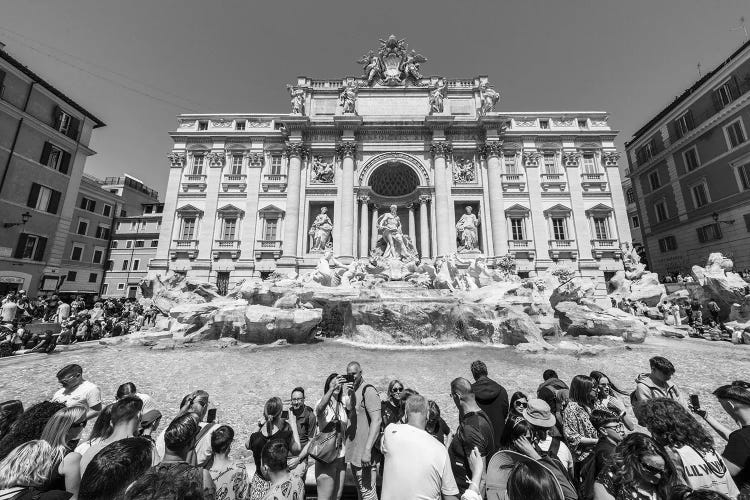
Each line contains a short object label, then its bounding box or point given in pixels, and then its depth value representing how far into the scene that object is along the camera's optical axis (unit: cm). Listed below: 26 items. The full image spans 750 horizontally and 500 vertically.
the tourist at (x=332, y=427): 281
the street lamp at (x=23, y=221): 1890
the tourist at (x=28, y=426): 223
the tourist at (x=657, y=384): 340
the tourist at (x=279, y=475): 226
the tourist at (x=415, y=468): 218
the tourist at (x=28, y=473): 182
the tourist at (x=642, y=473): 178
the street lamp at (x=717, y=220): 2183
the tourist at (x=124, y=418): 270
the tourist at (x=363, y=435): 309
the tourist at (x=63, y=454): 213
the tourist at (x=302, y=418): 367
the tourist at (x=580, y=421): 291
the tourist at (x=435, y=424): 327
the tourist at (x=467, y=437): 266
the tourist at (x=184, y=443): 209
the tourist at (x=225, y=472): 238
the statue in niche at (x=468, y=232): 2384
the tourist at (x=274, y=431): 323
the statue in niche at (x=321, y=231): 2388
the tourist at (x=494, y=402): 322
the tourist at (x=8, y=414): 251
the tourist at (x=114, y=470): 180
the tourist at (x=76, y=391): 383
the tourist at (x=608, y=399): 308
